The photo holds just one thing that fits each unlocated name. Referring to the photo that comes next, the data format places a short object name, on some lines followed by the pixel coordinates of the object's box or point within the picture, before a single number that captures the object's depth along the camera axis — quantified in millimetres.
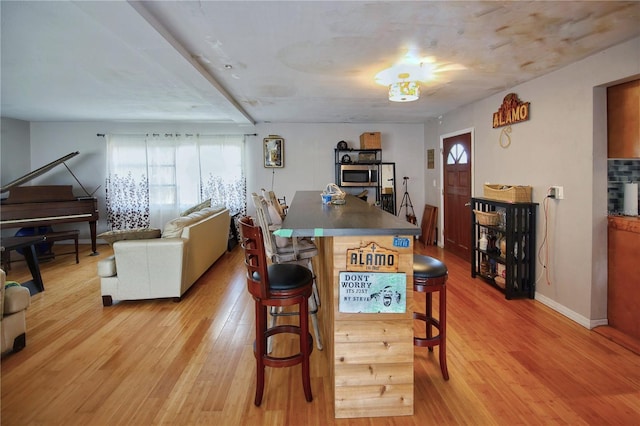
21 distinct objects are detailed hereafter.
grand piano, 4867
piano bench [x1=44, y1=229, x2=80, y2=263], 5045
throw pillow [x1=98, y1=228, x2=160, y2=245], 3406
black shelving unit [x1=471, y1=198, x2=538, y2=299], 3416
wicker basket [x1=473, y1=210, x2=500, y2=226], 3703
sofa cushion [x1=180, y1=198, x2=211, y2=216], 4891
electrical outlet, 3105
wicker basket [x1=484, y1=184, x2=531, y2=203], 3457
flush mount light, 3256
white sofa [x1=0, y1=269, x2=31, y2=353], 2383
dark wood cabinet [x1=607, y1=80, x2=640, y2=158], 2615
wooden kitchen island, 1739
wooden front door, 4938
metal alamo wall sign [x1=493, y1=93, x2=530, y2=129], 3555
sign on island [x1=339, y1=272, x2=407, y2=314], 1742
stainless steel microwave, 6117
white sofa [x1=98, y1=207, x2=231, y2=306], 3336
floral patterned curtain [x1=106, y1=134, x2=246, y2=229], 6227
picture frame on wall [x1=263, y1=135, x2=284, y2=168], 6324
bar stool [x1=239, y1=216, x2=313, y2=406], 1819
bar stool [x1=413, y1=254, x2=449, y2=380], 2004
